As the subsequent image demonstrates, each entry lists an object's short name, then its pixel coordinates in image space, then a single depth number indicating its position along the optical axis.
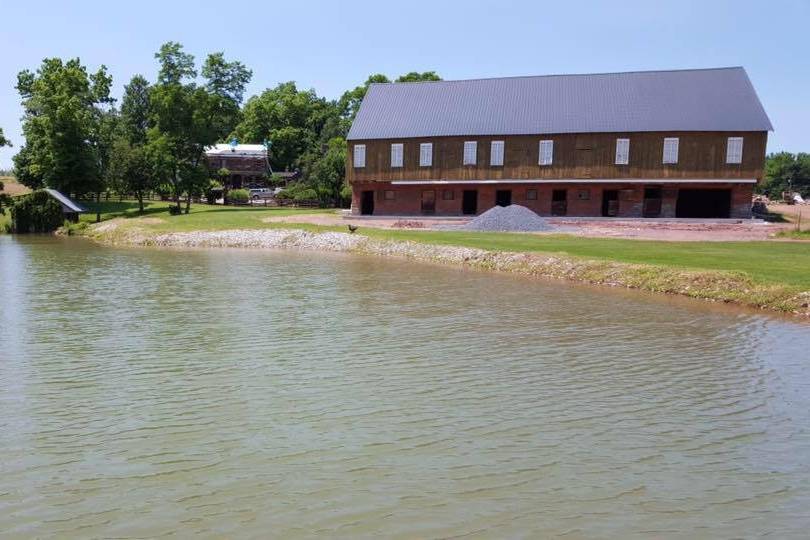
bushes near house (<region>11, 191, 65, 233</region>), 55.16
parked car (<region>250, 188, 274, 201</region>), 78.94
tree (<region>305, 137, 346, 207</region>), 71.38
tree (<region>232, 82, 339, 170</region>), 96.12
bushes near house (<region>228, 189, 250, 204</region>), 76.31
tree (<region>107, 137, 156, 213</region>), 62.12
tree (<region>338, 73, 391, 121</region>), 89.62
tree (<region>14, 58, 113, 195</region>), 62.88
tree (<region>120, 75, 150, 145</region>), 99.69
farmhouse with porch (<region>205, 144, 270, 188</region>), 91.50
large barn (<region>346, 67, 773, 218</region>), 48.38
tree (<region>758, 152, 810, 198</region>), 131.12
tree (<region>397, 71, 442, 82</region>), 83.12
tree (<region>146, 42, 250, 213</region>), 64.12
